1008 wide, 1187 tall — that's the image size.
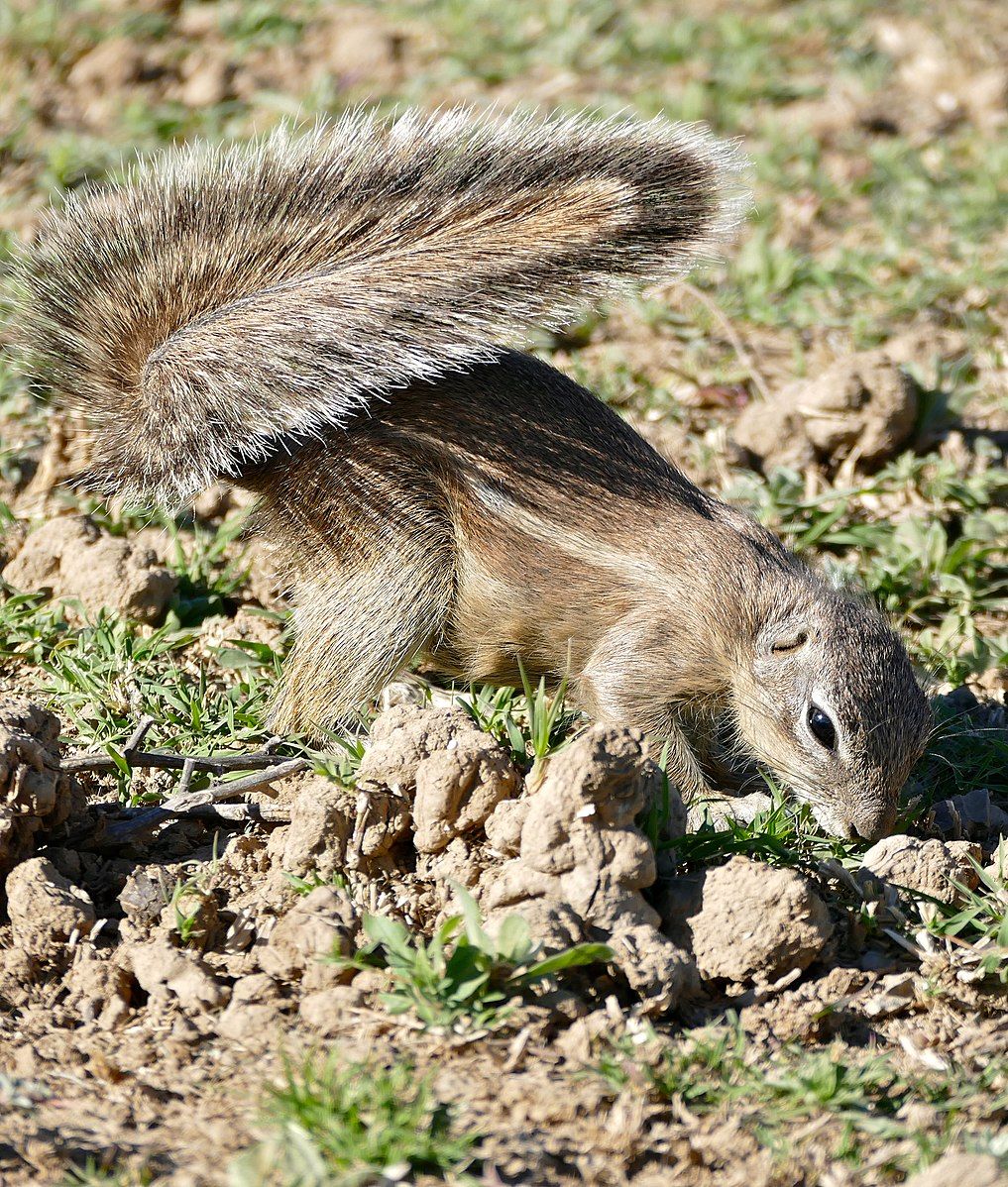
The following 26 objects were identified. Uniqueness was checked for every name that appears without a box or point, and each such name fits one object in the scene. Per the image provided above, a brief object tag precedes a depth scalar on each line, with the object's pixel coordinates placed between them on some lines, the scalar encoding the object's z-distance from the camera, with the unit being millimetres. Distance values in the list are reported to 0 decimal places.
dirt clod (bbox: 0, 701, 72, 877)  6387
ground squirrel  7418
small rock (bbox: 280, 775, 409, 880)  6648
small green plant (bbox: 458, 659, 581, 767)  6844
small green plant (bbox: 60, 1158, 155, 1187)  4766
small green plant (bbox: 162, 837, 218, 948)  6223
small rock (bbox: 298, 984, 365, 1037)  5684
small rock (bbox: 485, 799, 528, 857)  6461
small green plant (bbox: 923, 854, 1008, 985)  6352
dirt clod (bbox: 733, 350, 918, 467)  10766
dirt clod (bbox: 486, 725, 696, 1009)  5973
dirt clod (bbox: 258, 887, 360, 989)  5914
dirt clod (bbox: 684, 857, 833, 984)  6070
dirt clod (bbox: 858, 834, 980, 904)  6871
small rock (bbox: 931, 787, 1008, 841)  7848
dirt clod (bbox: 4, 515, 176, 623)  8914
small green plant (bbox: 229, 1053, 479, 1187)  4730
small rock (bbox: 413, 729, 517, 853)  6680
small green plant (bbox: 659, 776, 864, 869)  6770
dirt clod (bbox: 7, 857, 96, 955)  6187
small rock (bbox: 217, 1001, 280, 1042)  5695
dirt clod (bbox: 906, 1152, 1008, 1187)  4637
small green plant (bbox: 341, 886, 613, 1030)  5605
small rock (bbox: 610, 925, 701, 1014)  5801
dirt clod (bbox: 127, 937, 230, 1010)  5898
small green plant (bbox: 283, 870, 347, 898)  6437
